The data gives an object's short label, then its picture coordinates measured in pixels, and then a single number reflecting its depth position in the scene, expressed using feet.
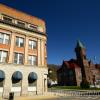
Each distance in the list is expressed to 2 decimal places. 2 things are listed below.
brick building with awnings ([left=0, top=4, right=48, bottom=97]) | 57.67
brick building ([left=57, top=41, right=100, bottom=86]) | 152.18
